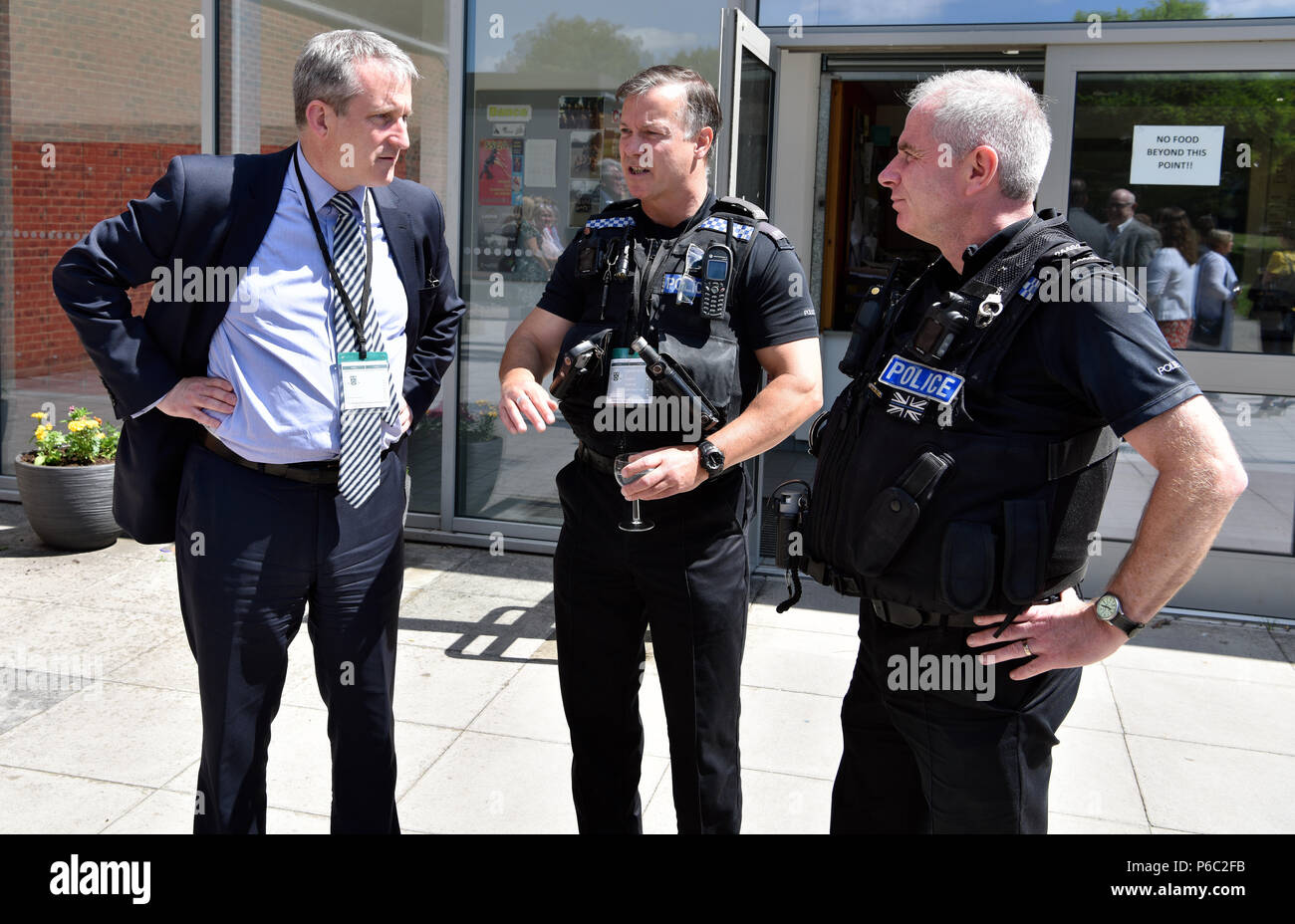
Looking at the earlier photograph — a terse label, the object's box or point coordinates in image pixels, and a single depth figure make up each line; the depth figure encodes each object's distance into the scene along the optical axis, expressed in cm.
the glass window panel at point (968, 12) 562
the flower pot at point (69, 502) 627
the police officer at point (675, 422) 285
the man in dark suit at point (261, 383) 269
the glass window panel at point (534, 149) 620
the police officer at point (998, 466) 207
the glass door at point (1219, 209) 564
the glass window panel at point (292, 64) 645
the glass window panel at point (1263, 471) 575
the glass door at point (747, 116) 504
